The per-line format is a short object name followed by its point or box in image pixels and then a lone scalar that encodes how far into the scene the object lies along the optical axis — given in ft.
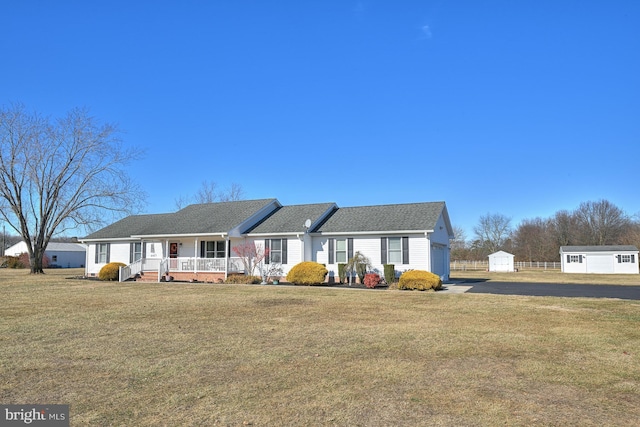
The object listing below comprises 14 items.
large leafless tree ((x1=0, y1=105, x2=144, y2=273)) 97.91
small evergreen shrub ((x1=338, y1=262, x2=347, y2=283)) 72.78
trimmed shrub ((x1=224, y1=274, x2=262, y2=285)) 73.87
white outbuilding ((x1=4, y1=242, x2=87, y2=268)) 202.08
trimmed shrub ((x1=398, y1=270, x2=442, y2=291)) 60.70
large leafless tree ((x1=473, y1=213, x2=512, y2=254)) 224.96
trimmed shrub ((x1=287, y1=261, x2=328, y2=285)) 69.87
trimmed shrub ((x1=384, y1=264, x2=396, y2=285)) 68.28
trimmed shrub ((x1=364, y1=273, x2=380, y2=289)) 65.87
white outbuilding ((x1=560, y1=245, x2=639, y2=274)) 129.80
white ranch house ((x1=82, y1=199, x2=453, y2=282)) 72.54
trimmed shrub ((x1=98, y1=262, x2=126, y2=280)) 85.06
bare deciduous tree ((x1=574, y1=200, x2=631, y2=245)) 193.26
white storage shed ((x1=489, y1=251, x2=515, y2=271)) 152.15
